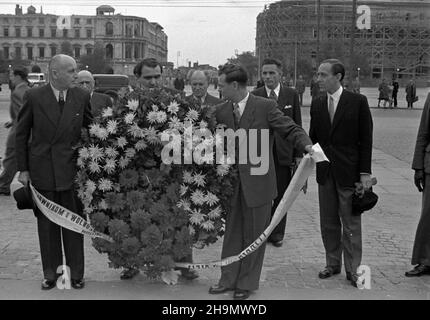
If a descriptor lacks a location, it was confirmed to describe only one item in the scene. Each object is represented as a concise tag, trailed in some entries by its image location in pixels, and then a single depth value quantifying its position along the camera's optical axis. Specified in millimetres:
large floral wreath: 4984
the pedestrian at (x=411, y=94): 34656
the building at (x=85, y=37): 133875
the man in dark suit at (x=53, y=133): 5062
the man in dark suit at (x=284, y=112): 6871
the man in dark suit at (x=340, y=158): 5355
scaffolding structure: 72875
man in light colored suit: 5000
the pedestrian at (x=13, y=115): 9508
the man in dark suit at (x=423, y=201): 5645
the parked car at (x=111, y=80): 33653
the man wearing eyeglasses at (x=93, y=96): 5366
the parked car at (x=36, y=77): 60378
